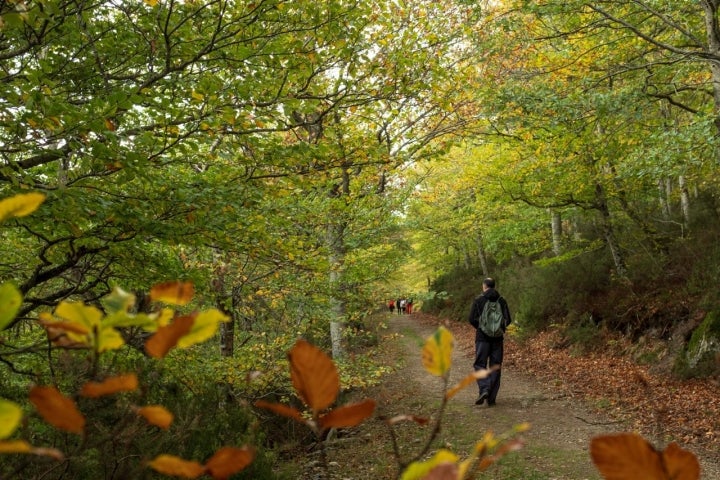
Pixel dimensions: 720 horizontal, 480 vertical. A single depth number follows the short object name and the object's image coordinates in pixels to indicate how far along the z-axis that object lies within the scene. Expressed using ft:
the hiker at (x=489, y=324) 23.39
